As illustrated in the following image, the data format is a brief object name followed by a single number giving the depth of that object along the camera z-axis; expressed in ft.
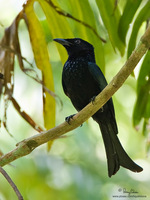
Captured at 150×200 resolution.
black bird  21.56
